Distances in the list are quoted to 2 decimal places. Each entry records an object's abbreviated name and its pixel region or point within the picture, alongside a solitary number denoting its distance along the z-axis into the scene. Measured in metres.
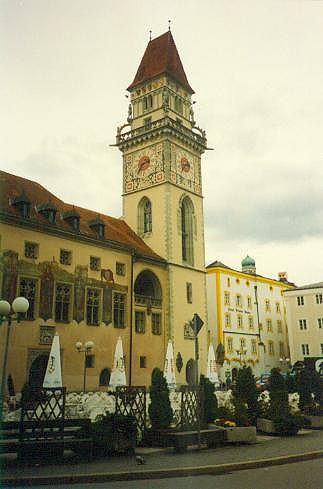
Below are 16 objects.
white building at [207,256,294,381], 55.59
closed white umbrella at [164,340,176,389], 30.86
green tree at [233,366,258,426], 17.50
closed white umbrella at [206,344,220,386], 33.06
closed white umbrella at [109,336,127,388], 27.73
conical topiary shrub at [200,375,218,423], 15.63
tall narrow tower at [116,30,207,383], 40.53
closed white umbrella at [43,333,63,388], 24.64
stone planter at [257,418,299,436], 16.31
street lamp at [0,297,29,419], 13.43
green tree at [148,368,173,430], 14.37
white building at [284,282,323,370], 59.91
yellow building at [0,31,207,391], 28.86
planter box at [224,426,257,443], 14.30
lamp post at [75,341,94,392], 27.09
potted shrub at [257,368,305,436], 16.38
